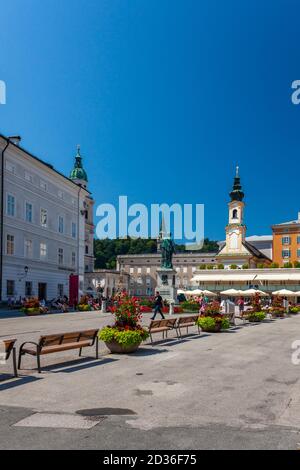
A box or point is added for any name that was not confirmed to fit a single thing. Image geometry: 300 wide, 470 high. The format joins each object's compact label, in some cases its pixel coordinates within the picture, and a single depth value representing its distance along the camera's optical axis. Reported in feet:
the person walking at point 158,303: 93.68
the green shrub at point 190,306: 135.83
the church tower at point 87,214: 301.63
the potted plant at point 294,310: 143.11
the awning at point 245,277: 223.51
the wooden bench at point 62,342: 35.87
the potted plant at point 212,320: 70.18
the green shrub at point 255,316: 96.00
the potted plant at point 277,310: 118.42
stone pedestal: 156.87
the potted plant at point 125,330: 44.80
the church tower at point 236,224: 288.12
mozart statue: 162.56
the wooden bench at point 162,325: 54.28
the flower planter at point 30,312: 112.01
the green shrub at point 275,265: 234.87
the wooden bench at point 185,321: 63.52
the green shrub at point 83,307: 141.69
